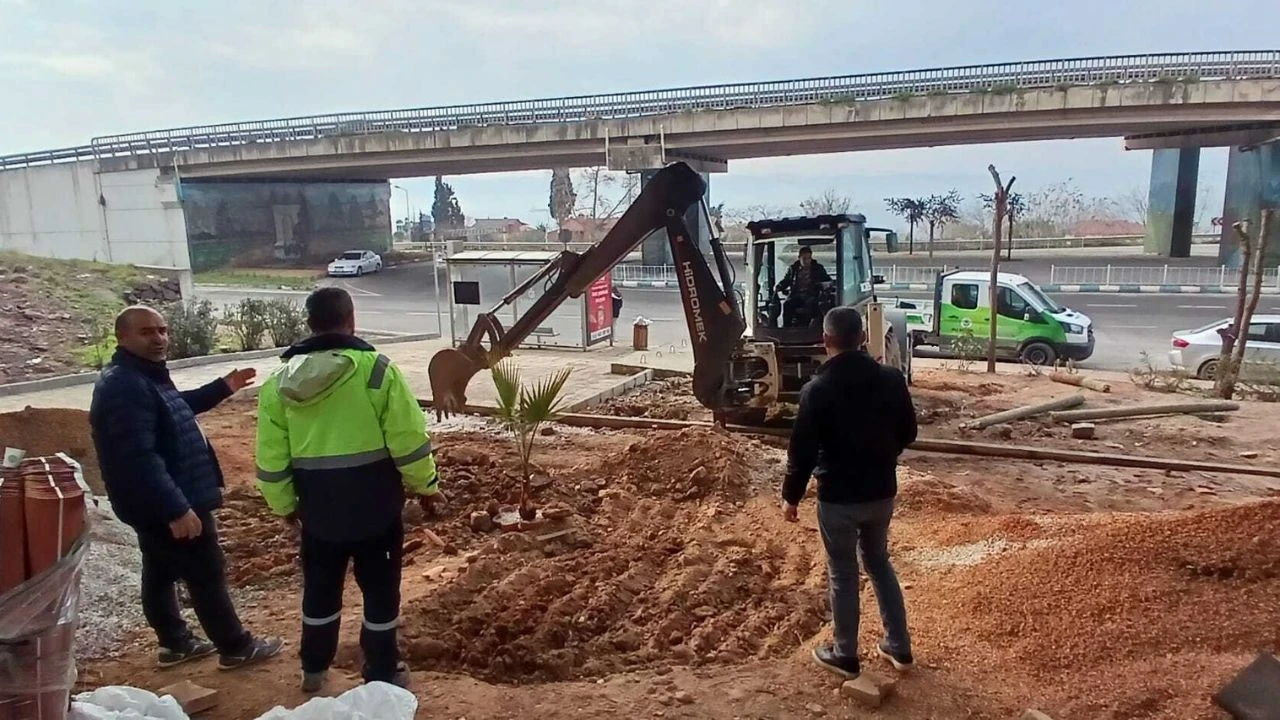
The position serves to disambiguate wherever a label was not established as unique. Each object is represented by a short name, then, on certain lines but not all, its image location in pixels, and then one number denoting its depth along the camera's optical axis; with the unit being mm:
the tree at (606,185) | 37988
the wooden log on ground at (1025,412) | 9883
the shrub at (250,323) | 15945
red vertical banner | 17359
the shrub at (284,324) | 16469
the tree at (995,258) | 14230
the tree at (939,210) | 40625
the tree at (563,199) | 44000
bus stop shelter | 17281
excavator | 8523
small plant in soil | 6180
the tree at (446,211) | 60969
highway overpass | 26219
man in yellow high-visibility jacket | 3303
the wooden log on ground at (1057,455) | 8070
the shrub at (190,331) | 14617
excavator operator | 9320
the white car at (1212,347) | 13570
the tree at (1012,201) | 31206
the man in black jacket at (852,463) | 3682
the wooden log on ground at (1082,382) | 12148
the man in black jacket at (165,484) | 3512
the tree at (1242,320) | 11586
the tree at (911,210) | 40781
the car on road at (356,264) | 38625
